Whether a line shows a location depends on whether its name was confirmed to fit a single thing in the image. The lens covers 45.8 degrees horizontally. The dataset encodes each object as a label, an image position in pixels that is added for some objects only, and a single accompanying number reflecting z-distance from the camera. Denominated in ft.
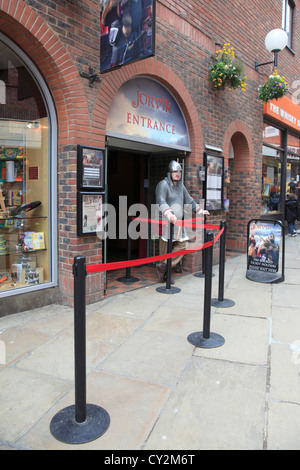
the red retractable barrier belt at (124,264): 8.23
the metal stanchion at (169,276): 17.89
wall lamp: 25.79
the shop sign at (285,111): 31.61
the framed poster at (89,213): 14.90
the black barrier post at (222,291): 15.12
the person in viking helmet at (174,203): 18.58
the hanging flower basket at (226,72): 22.20
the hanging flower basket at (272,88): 27.94
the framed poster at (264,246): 19.72
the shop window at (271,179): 34.86
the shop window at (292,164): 41.04
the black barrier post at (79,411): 7.30
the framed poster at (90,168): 14.71
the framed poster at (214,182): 23.18
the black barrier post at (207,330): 11.57
